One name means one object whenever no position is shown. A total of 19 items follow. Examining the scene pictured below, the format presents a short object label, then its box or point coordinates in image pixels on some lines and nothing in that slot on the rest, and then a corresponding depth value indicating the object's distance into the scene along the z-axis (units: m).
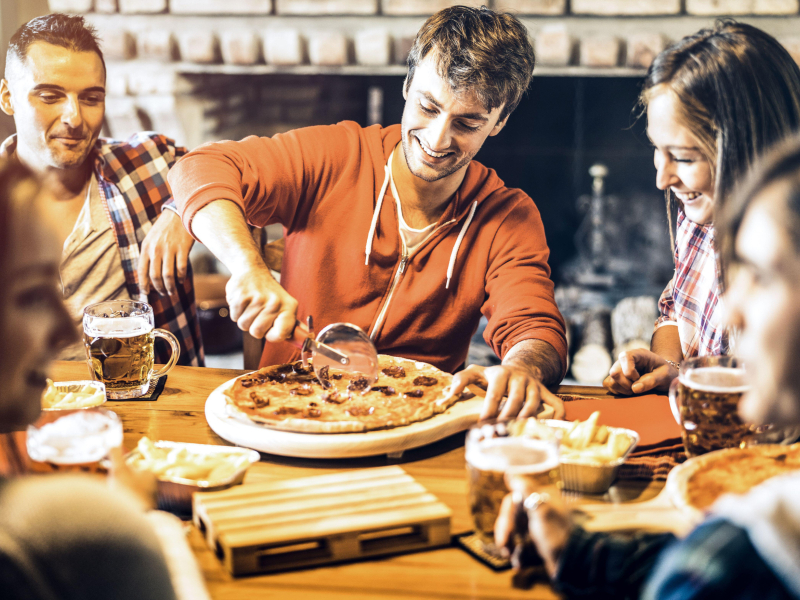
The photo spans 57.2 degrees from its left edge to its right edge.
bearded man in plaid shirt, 2.18
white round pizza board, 1.22
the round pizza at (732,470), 1.00
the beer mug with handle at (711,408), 1.17
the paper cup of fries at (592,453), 1.10
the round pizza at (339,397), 1.29
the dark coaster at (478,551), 0.92
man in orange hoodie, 1.84
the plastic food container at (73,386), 1.38
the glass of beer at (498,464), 0.94
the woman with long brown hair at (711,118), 1.38
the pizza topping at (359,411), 1.34
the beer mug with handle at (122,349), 1.46
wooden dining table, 0.88
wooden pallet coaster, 0.91
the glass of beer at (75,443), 0.99
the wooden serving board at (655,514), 0.94
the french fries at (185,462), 1.06
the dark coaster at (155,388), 1.51
